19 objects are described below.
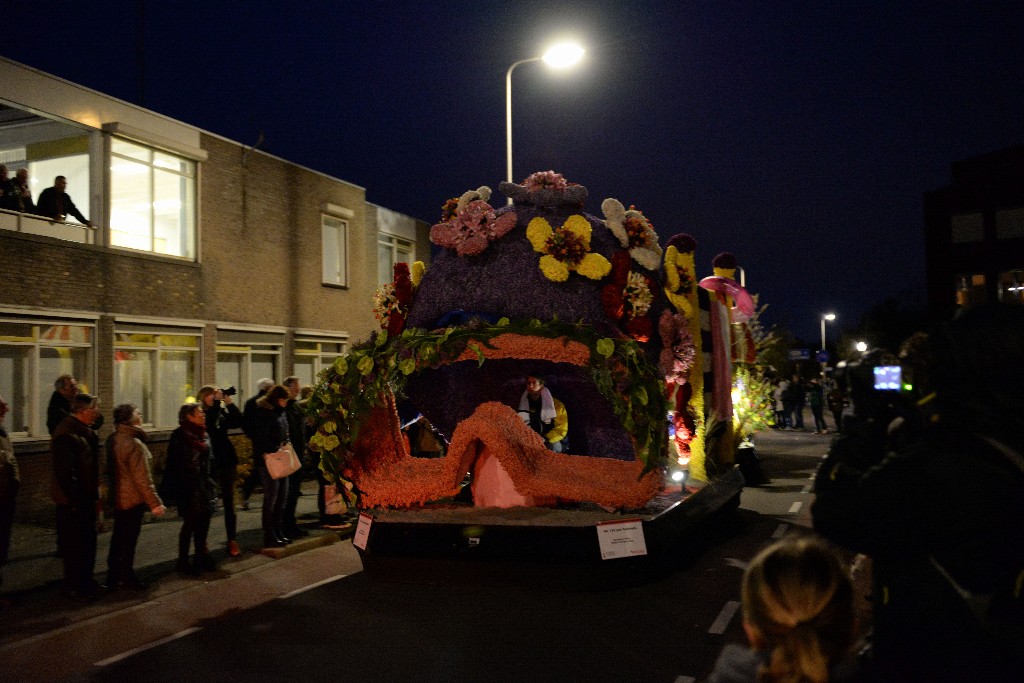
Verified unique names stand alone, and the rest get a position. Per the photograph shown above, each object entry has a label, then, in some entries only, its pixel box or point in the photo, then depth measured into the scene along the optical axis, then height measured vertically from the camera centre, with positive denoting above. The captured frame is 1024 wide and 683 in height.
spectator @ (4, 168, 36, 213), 12.46 +2.83
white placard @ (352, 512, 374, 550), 7.31 -1.36
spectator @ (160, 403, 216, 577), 8.55 -1.06
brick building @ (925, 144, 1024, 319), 44.78 +7.63
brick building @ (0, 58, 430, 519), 12.45 +2.04
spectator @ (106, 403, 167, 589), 8.04 -1.16
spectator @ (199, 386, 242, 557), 9.48 -0.81
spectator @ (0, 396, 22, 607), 7.68 -0.97
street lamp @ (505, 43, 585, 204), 12.89 +4.95
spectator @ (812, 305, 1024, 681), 2.21 -0.40
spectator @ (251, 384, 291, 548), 9.73 -0.74
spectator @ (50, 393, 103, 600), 7.77 -1.12
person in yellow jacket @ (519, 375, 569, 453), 9.57 -0.46
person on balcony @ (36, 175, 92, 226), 12.89 +2.79
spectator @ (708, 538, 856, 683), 1.88 -0.57
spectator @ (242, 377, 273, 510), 9.92 -0.41
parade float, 6.89 -0.04
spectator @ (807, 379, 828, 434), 26.80 -1.01
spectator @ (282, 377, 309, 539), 10.37 -0.84
